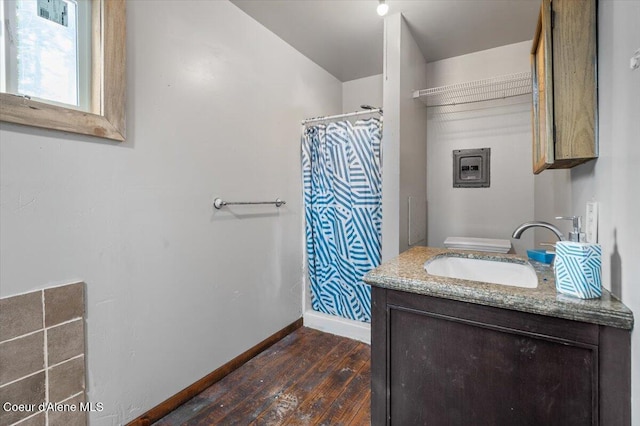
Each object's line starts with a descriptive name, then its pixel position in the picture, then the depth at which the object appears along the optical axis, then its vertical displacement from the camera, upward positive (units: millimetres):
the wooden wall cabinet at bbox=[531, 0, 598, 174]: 893 +412
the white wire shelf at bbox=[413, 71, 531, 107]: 2059 +943
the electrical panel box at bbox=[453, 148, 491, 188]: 2453 +370
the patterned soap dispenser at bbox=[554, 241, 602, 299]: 810 -164
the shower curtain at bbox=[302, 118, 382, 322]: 2199 +2
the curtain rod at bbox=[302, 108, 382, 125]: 2100 +747
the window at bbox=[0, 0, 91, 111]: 997 +598
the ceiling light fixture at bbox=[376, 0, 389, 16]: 1709 +1202
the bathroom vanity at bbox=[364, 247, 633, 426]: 757 -429
